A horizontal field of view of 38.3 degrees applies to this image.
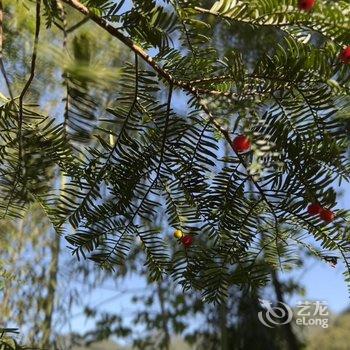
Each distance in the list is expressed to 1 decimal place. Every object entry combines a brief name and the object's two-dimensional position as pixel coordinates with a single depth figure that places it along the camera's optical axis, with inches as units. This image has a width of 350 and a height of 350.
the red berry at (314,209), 13.9
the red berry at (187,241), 15.9
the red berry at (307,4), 11.2
